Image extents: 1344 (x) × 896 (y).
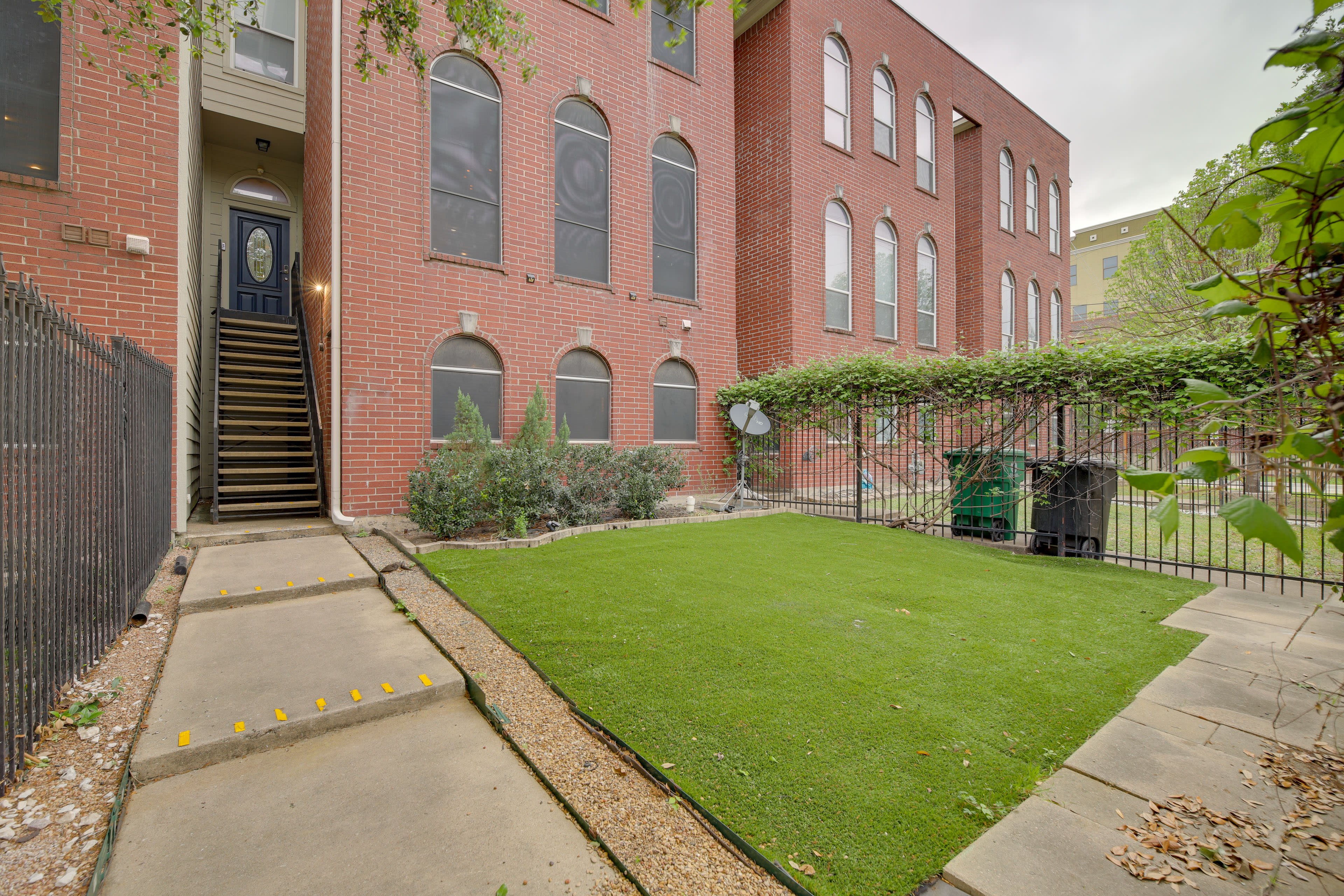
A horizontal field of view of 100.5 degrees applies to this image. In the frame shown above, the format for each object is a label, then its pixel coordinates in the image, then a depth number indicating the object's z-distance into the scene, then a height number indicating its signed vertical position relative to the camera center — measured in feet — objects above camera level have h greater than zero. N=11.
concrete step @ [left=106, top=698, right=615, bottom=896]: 5.56 -4.27
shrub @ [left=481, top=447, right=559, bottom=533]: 21.84 -1.55
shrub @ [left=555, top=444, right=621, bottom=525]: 24.26 -1.64
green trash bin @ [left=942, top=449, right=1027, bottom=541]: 23.24 -1.67
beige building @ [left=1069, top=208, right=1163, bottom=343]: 111.14 +40.17
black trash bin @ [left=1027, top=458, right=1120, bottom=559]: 19.99 -1.99
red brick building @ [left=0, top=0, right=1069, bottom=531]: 19.02 +11.33
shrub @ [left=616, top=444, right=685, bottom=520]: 26.25 -1.49
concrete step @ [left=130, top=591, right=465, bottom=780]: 7.64 -3.87
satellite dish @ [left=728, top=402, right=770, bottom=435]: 30.60 +1.51
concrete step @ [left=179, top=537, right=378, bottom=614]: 13.21 -3.43
